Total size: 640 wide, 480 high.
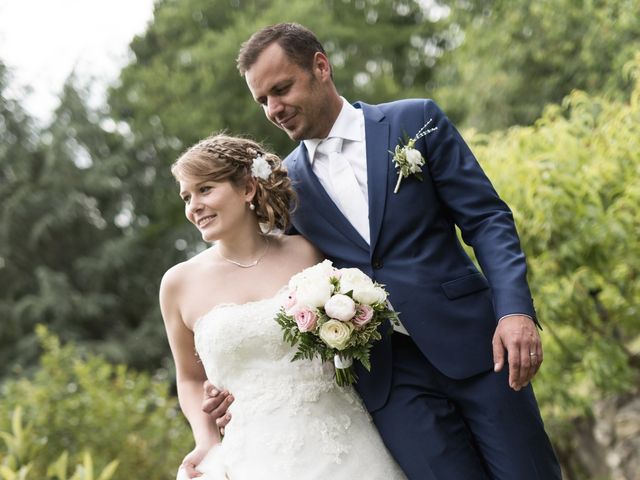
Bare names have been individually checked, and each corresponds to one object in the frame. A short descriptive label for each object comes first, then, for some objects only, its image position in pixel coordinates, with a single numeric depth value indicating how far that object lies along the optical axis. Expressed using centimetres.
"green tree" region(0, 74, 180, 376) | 2038
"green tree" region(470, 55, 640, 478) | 517
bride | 336
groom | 324
